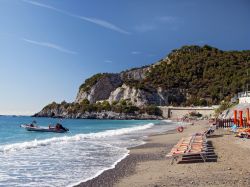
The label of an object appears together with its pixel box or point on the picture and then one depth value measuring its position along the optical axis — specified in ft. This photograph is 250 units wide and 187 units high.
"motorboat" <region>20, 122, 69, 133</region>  96.01
